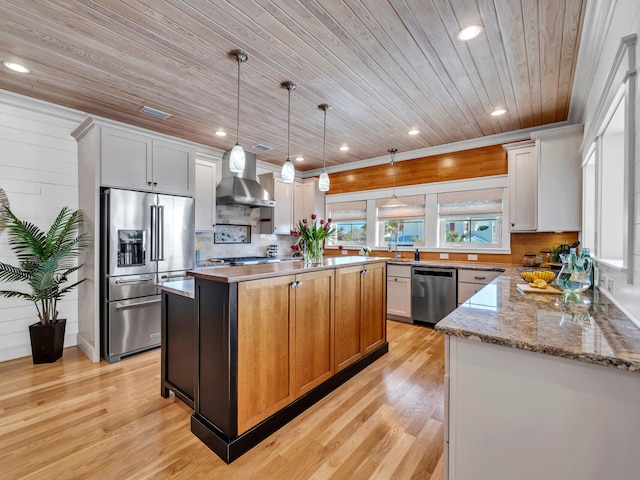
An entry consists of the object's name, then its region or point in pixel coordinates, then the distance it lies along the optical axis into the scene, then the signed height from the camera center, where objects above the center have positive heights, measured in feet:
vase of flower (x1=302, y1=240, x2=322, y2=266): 9.10 -0.47
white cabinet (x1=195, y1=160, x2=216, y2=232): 14.57 +2.01
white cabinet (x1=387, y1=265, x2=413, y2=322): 14.53 -2.82
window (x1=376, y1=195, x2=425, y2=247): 16.43 +0.89
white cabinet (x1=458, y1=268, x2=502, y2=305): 12.48 -1.91
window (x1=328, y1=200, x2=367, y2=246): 18.81 +0.93
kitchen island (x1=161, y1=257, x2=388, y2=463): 5.79 -2.46
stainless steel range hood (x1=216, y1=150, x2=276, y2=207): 15.15 +2.48
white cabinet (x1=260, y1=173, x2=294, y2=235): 18.03 +1.65
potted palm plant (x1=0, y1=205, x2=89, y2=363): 9.71 -1.18
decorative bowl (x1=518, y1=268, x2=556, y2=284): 7.39 -1.02
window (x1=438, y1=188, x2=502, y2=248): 14.07 +0.91
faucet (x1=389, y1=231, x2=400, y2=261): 16.51 -0.70
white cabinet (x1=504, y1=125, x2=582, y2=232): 10.58 +2.07
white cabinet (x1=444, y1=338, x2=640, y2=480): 3.14 -2.10
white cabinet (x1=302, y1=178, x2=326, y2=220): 19.36 +2.49
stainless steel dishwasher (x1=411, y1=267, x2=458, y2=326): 13.33 -2.65
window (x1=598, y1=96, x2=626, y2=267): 5.95 +0.95
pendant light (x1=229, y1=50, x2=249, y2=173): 7.71 +2.19
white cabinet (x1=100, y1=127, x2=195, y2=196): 10.38 +2.77
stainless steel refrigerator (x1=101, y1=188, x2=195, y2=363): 10.29 -0.95
